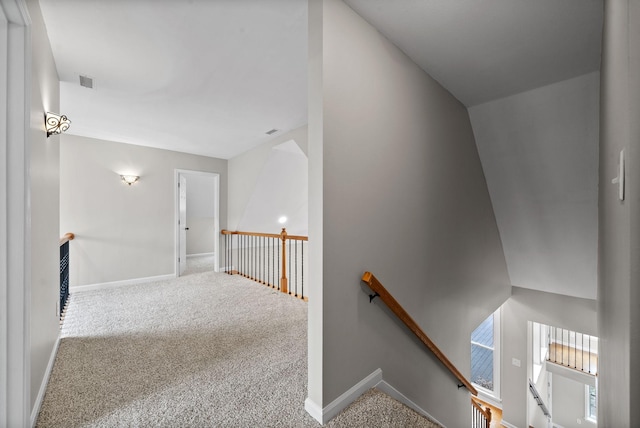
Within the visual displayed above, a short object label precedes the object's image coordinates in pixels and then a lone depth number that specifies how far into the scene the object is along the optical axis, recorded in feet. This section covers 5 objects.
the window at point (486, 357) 19.06
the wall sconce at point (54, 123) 6.18
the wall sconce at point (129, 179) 14.69
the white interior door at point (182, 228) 16.84
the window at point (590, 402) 22.24
